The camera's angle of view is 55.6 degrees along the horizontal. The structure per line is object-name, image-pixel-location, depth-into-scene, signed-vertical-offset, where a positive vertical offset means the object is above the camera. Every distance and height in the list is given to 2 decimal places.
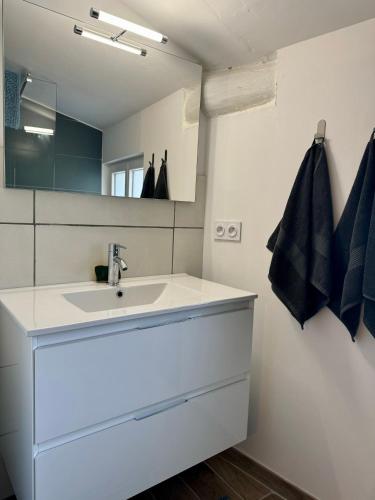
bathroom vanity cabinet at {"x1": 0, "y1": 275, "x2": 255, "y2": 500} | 0.96 -0.54
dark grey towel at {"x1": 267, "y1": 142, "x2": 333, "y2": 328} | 1.32 -0.09
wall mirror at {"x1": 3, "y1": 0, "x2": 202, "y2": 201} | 1.28 +0.42
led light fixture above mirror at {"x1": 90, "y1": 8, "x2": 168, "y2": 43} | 1.26 +0.69
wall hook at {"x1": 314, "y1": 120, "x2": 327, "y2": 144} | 1.37 +0.34
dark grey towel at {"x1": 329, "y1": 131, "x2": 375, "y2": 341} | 1.17 -0.08
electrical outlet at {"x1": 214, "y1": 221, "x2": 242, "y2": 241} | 1.71 -0.06
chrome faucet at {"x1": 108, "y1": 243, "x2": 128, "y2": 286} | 1.46 -0.21
